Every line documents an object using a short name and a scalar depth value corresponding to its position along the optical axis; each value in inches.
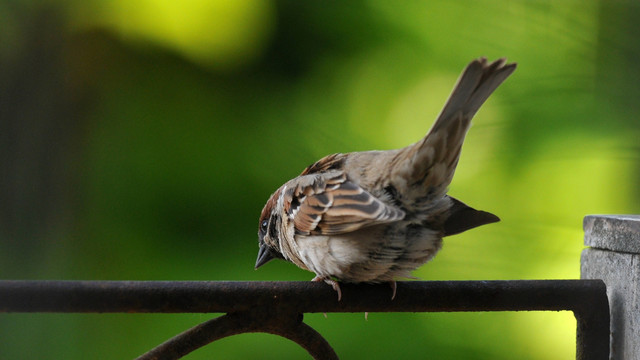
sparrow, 125.0
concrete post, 122.7
